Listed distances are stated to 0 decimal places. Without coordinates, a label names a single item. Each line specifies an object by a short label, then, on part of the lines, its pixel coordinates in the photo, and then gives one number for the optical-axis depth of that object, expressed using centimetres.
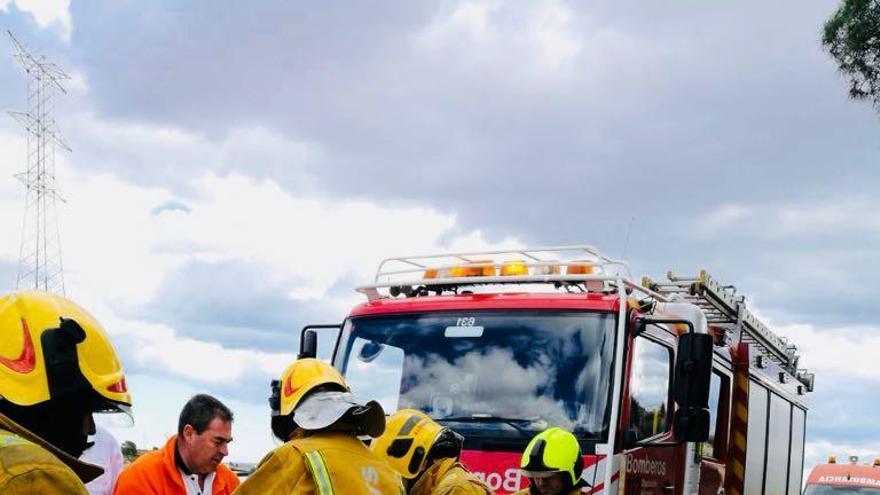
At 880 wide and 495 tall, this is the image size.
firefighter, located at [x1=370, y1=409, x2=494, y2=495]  455
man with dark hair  486
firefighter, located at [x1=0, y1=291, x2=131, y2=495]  224
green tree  1387
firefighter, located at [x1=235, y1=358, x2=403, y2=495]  321
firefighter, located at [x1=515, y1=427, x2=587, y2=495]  516
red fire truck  625
